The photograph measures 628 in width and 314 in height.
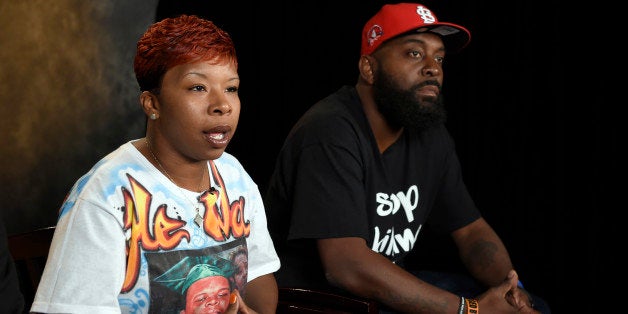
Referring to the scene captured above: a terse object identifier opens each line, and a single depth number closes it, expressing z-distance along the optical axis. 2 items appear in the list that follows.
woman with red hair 1.52
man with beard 2.44
